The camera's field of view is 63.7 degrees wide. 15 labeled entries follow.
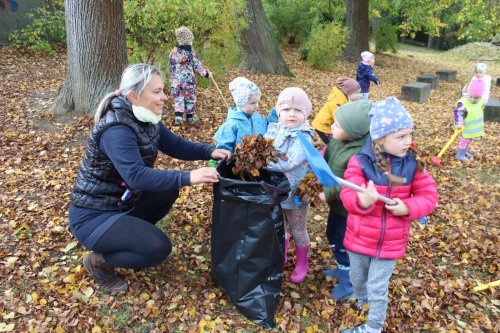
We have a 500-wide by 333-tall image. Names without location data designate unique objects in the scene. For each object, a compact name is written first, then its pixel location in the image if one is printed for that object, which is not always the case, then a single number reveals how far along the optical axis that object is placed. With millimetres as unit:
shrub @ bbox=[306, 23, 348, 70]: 12141
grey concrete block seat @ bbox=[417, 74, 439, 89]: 11633
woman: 2521
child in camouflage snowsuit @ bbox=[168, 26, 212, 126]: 6012
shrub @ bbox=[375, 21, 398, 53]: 18016
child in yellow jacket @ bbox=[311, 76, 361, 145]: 4532
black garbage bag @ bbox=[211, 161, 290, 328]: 2455
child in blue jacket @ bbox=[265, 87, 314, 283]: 2742
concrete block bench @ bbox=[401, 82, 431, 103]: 9727
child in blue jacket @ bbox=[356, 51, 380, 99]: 7719
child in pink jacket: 2129
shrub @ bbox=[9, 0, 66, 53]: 10930
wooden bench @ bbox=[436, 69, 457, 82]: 13570
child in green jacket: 2453
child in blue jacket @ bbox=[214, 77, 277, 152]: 3066
